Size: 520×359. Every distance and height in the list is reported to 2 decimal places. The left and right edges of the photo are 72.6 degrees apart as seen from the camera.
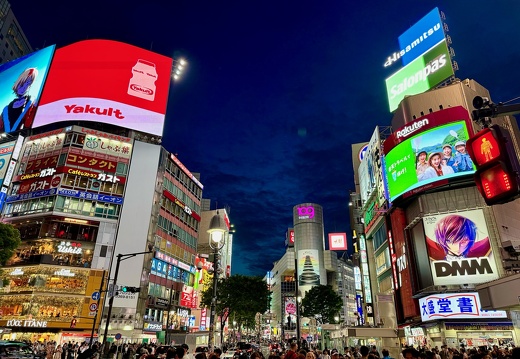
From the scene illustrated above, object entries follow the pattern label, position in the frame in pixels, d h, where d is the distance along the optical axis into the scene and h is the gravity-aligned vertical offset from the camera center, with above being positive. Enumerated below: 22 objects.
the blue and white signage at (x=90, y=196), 47.86 +16.53
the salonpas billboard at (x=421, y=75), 42.34 +29.98
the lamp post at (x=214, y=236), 15.32 +3.66
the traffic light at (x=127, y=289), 24.38 +2.31
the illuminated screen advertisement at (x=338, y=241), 125.56 +29.00
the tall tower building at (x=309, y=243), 158.25 +36.37
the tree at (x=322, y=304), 67.56 +4.34
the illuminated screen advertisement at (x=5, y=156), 51.91 +23.62
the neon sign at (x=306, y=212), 172.62 +52.27
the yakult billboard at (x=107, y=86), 54.97 +36.22
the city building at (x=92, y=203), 44.81 +16.11
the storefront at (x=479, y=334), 30.25 -0.30
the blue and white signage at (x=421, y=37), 44.47 +35.65
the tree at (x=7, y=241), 29.88 +6.50
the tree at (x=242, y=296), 53.56 +4.34
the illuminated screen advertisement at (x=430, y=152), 35.09 +17.17
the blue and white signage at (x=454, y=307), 30.63 +1.89
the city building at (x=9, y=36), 91.56 +72.91
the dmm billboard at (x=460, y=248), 32.66 +7.24
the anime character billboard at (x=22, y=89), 58.12 +37.71
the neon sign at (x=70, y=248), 46.31 +9.36
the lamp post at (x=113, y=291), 23.72 +2.12
